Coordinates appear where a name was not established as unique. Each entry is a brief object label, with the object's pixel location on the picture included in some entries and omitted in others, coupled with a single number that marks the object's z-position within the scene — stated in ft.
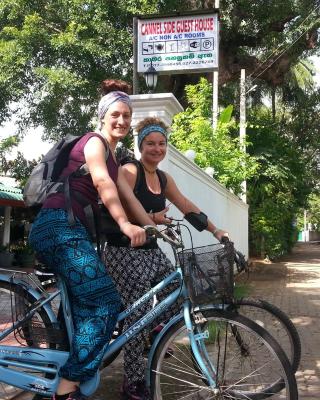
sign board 29.01
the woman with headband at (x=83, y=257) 9.20
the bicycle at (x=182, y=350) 9.30
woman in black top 11.12
